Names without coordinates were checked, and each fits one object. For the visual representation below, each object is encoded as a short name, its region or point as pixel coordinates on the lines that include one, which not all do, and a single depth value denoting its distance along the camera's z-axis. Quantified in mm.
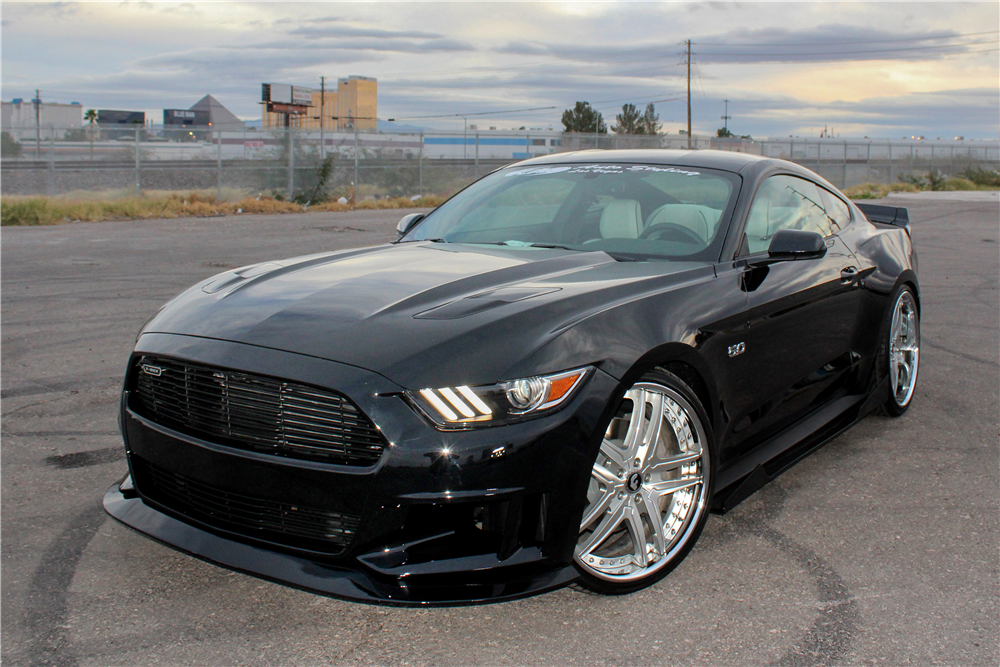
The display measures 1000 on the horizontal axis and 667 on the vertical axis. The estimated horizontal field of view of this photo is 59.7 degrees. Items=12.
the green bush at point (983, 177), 42500
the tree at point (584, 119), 65500
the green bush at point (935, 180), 38875
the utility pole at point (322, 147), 26122
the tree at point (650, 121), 63594
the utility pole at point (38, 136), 23638
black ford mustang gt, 2441
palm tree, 117212
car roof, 4250
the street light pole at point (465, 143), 30191
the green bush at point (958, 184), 39562
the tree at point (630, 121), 63562
